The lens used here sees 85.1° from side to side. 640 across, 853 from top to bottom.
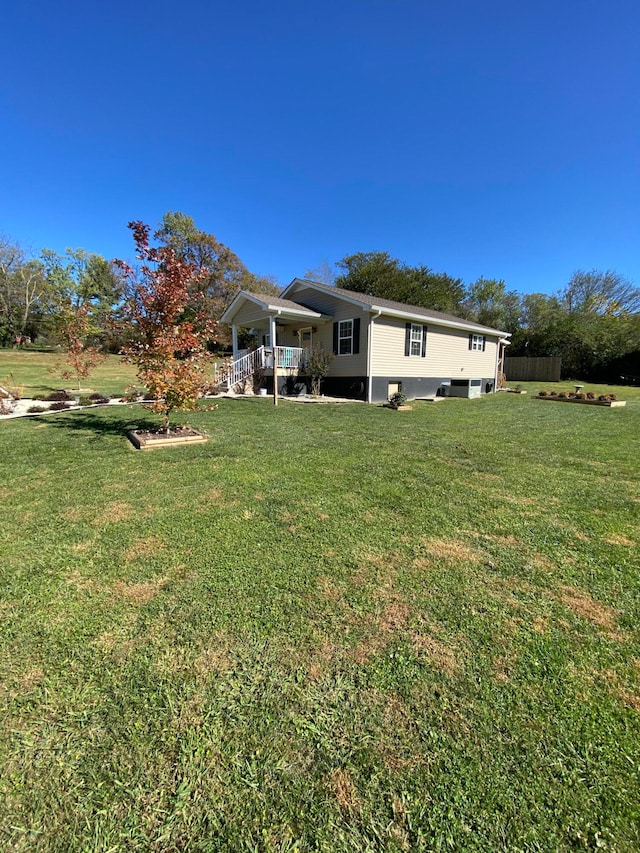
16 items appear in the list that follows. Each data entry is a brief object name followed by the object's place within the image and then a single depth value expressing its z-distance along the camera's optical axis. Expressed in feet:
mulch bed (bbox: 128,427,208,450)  19.06
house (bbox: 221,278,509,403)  41.78
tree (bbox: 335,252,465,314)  93.97
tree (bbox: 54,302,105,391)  31.30
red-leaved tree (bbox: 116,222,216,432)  18.53
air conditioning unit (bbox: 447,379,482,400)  48.98
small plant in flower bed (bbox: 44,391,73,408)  35.53
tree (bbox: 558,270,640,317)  104.01
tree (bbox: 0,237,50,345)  104.06
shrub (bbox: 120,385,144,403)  20.60
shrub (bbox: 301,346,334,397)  42.86
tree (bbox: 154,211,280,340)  96.94
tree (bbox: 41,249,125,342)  113.29
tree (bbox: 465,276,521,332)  111.04
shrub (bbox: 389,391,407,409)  36.42
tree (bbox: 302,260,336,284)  106.01
